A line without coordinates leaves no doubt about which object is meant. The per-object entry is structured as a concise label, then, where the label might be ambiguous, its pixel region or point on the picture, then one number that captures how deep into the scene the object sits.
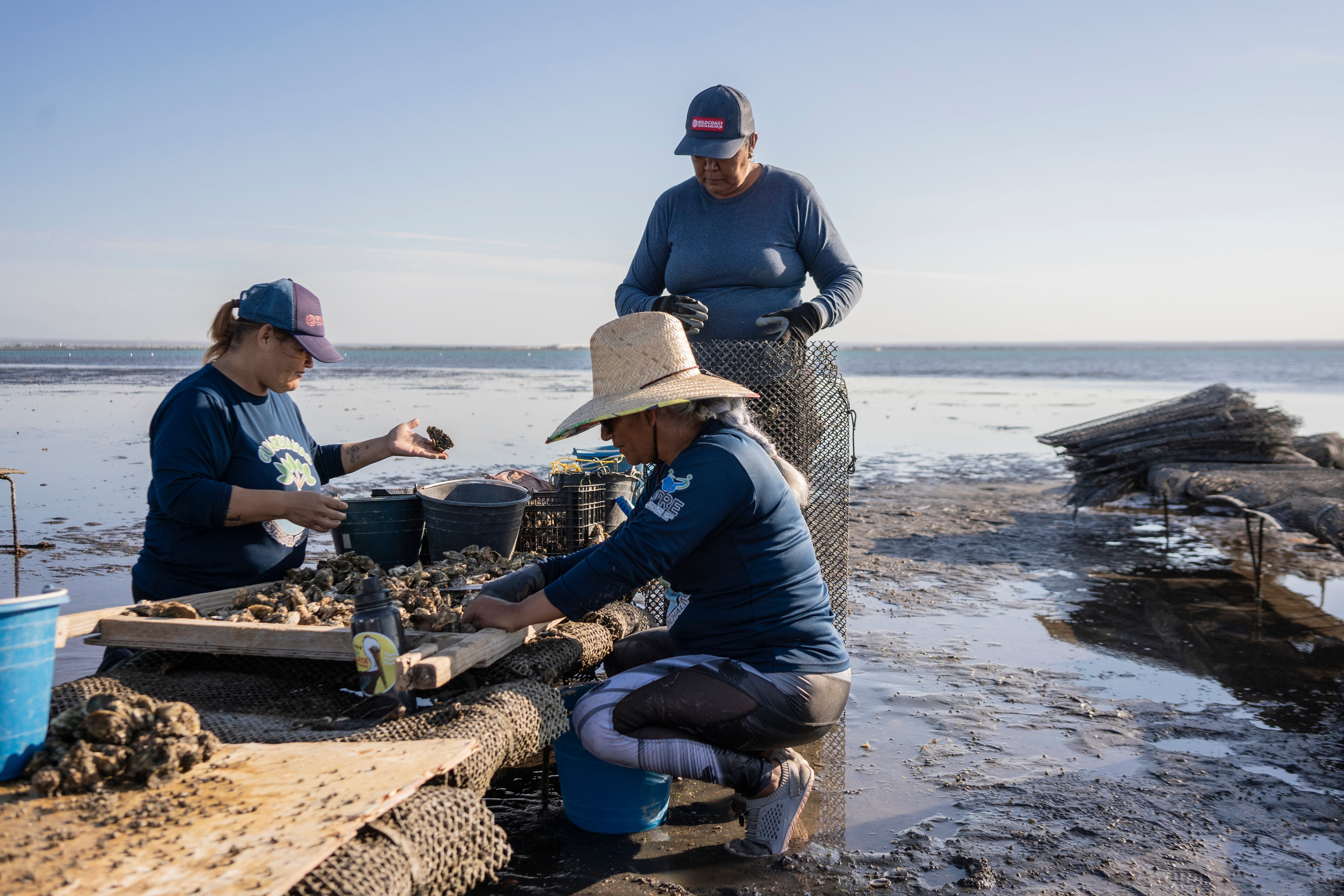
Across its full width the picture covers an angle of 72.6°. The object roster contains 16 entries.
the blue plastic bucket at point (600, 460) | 5.81
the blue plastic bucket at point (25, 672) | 1.98
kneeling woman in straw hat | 3.14
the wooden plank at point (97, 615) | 3.00
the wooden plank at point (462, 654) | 2.95
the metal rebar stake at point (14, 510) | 7.44
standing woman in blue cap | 4.68
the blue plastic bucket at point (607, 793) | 3.45
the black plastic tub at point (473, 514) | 4.62
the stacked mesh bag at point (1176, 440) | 10.01
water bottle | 2.92
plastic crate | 5.12
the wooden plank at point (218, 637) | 3.15
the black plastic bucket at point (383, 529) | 4.64
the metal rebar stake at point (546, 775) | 3.75
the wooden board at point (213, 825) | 1.76
